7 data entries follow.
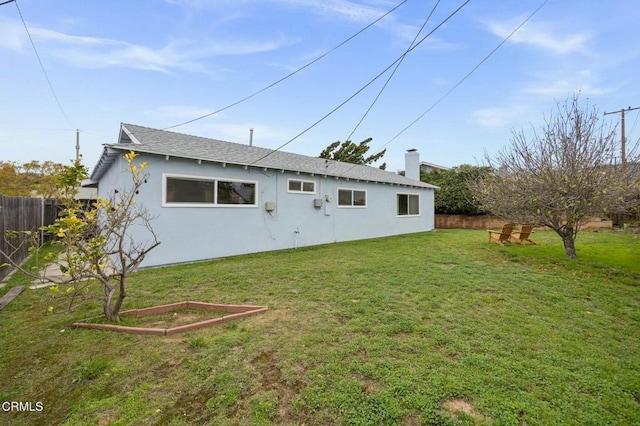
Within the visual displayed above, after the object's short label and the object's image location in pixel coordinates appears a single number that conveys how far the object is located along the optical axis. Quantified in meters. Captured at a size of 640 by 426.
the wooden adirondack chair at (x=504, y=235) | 10.03
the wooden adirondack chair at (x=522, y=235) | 9.86
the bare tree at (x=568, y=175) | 6.93
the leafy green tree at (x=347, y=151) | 29.83
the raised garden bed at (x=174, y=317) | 3.54
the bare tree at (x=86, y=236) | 3.27
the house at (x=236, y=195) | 7.27
